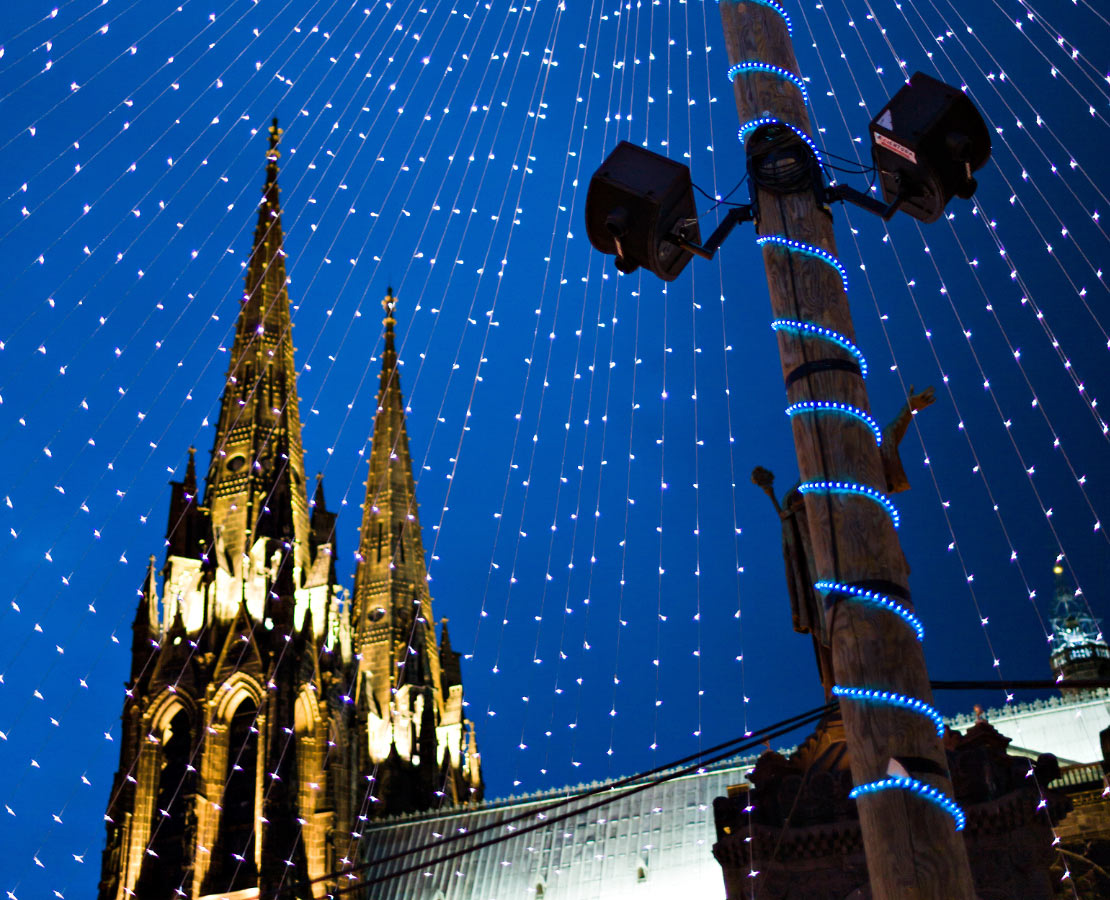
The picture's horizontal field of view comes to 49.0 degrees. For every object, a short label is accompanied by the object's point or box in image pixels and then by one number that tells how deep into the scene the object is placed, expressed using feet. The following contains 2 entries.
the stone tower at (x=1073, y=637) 149.59
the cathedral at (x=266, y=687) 132.16
